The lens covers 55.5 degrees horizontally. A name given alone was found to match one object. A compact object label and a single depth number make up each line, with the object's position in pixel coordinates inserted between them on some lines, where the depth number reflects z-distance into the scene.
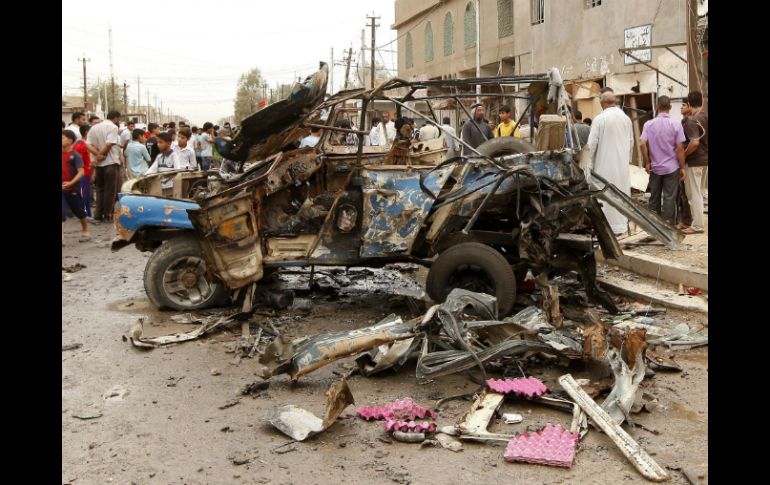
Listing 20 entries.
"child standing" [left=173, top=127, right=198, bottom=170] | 11.53
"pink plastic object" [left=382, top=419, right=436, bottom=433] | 4.37
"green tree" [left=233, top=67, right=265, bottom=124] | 104.94
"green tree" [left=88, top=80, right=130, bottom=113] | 102.05
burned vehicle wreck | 6.78
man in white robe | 9.20
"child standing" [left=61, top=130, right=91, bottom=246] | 12.01
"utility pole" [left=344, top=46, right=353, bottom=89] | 46.85
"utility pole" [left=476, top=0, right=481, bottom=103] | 30.55
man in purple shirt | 9.20
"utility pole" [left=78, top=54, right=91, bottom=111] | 68.09
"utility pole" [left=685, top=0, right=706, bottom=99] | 13.12
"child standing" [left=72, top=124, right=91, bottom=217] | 12.67
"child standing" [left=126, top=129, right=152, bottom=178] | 13.88
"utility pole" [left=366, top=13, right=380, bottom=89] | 48.31
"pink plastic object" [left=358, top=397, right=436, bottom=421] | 4.60
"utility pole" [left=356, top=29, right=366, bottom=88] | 48.46
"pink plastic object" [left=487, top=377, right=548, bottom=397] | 4.82
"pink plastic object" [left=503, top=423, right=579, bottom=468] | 3.95
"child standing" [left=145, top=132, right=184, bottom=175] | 11.31
